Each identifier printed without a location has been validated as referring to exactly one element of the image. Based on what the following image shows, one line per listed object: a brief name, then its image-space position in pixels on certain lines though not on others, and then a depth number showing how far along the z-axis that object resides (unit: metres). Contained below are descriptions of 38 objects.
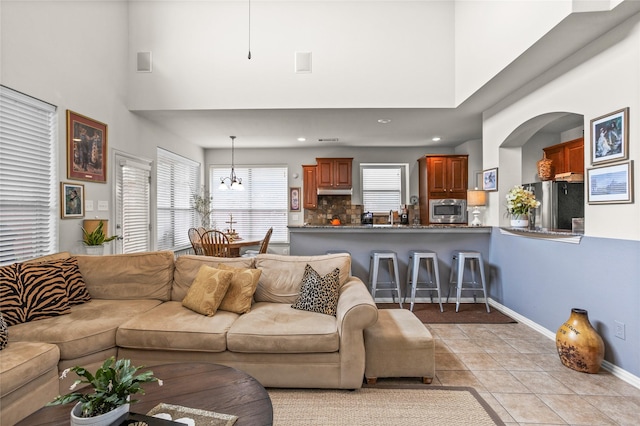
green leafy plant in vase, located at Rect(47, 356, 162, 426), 1.15
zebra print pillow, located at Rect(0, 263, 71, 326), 2.30
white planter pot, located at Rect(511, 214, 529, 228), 3.63
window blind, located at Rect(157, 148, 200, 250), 5.33
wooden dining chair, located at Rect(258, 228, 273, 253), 5.22
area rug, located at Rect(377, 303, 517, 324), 3.71
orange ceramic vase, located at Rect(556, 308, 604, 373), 2.46
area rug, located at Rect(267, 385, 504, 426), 1.92
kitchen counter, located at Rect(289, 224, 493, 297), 4.41
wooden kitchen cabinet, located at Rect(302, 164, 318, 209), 6.79
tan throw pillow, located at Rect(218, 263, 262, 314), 2.60
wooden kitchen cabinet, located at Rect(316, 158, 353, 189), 6.61
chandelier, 5.95
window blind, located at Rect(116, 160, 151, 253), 4.19
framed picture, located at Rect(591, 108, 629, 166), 2.39
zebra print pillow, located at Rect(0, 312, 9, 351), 1.93
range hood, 6.68
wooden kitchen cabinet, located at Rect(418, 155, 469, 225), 6.24
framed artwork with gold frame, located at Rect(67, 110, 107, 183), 3.35
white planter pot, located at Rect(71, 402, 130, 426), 1.13
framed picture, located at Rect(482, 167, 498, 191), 4.20
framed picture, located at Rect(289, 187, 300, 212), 7.09
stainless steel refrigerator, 3.19
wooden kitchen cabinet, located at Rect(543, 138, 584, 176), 4.62
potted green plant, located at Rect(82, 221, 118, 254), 3.42
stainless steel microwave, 6.15
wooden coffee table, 1.33
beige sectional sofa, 2.13
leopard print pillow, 2.60
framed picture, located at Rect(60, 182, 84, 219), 3.23
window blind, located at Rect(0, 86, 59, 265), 2.70
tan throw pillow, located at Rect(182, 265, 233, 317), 2.53
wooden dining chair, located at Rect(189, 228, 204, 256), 5.01
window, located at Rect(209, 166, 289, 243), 7.13
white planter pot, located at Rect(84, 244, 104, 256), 3.40
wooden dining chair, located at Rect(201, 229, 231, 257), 4.63
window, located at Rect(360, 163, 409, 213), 7.02
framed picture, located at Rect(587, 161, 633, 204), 2.36
